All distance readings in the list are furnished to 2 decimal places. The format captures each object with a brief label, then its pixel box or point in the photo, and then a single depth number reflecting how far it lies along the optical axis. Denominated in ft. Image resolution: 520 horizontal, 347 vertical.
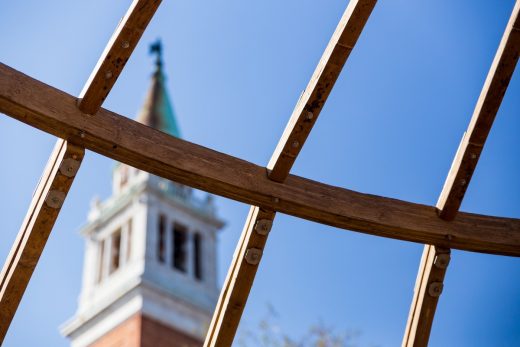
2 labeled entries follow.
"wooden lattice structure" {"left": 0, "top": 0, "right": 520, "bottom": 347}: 13.69
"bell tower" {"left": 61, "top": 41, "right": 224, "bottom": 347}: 85.35
